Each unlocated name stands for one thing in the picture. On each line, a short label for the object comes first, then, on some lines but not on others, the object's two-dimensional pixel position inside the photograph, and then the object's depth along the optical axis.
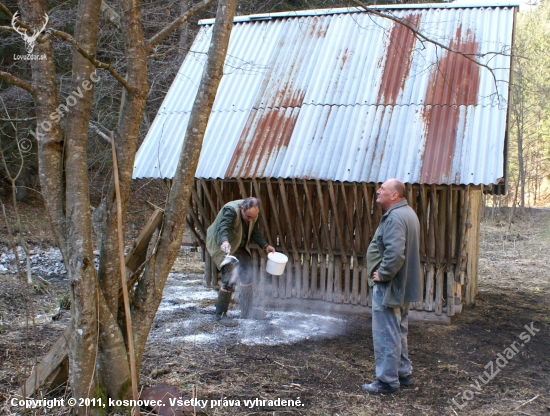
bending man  7.21
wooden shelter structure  7.07
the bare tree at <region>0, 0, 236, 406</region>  3.88
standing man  5.03
